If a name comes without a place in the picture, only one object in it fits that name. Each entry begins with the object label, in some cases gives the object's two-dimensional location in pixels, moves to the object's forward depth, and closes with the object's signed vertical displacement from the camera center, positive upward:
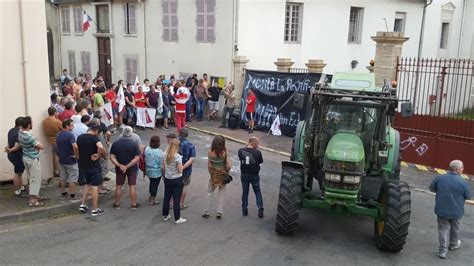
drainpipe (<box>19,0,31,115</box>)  9.61 -0.09
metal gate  12.70 -2.11
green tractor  7.42 -1.71
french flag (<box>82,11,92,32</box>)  24.89 +1.70
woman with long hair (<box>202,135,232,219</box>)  8.70 -2.04
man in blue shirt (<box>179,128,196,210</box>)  9.05 -1.79
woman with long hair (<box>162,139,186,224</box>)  8.48 -2.15
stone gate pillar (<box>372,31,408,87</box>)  15.26 +0.22
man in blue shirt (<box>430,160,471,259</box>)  7.45 -2.16
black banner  16.47 -1.31
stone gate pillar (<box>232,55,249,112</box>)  19.20 -0.68
